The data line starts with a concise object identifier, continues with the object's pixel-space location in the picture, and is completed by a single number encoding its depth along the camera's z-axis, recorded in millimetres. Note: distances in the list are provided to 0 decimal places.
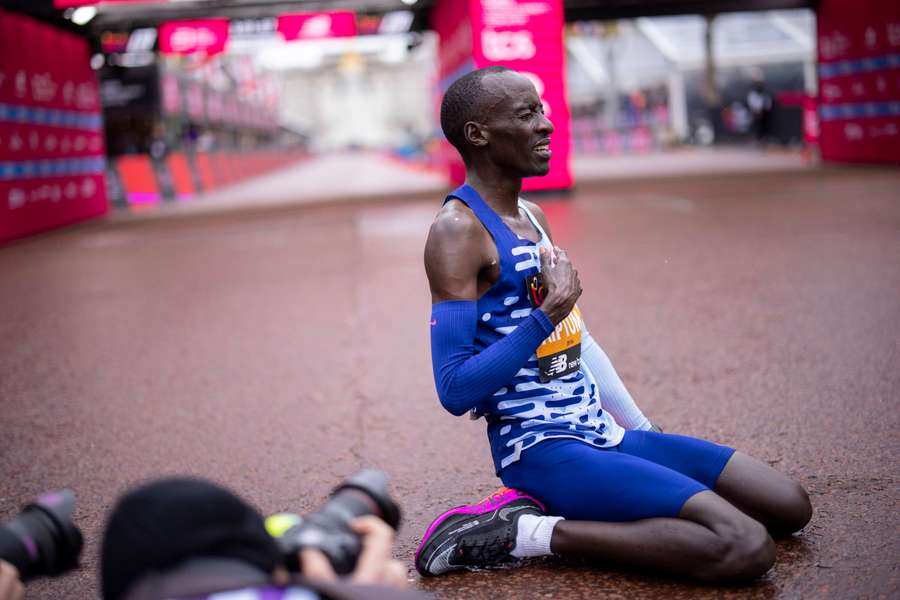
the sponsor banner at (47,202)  14898
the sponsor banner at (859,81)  17781
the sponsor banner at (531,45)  15586
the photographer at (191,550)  1417
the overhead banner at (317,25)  18953
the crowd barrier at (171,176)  23516
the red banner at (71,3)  14830
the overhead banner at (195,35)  18922
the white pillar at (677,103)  46750
